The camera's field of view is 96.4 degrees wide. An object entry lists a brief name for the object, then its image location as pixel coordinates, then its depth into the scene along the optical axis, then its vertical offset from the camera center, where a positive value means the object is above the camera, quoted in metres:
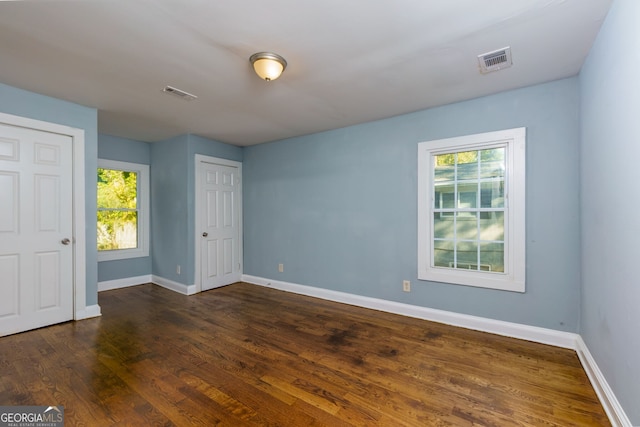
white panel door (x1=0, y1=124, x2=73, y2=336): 2.85 -0.17
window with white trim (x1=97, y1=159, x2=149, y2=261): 4.56 +0.04
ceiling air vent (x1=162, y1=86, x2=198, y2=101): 2.84 +1.23
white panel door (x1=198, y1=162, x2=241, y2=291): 4.65 -0.22
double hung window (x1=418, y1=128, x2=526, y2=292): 2.83 +0.02
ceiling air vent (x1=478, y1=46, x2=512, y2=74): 2.21 +1.23
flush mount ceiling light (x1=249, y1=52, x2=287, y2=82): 2.20 +1.16
